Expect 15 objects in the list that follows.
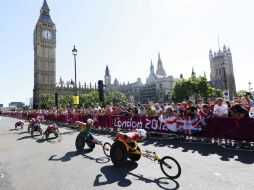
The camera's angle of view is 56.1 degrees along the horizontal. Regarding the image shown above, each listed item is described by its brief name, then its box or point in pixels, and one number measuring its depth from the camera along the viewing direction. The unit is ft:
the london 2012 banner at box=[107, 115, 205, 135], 40.47
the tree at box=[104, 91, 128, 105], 340.08
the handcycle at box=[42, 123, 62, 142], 47.75
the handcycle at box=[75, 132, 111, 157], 34.27
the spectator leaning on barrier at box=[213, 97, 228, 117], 38.70
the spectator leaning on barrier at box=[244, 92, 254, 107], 38.82
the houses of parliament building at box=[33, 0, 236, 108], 419.74
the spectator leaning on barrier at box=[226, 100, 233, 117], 38.58
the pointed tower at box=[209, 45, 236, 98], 496.23
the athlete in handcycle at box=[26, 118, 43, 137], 55.06
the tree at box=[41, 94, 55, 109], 330.95
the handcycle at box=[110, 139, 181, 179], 21.90
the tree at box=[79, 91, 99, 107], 327.47
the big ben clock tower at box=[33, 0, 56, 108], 417.49
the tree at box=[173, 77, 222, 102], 229.45
